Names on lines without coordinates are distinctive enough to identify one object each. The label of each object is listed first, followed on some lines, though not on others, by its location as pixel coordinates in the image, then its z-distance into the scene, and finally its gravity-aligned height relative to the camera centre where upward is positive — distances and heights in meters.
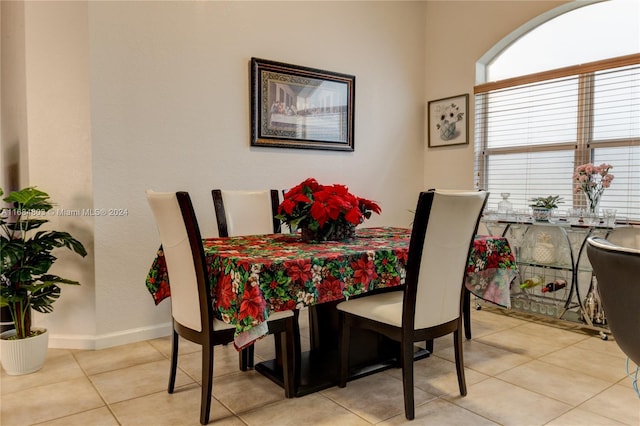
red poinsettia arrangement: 2.36 -0.12
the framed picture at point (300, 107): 3.64 +0.68
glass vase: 3.28 -0.10
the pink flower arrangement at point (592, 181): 3.20 +0.04
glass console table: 3.28 -0.66
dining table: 1.83 -0.43
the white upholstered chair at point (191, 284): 1.93 -0.44
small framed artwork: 4.48 +0.66
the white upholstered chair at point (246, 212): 2.97 -0.17
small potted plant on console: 3.49 -0.16
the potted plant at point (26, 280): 2.53 -0.55
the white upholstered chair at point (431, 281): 1.99 -0.43
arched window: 3.42 +0.67
